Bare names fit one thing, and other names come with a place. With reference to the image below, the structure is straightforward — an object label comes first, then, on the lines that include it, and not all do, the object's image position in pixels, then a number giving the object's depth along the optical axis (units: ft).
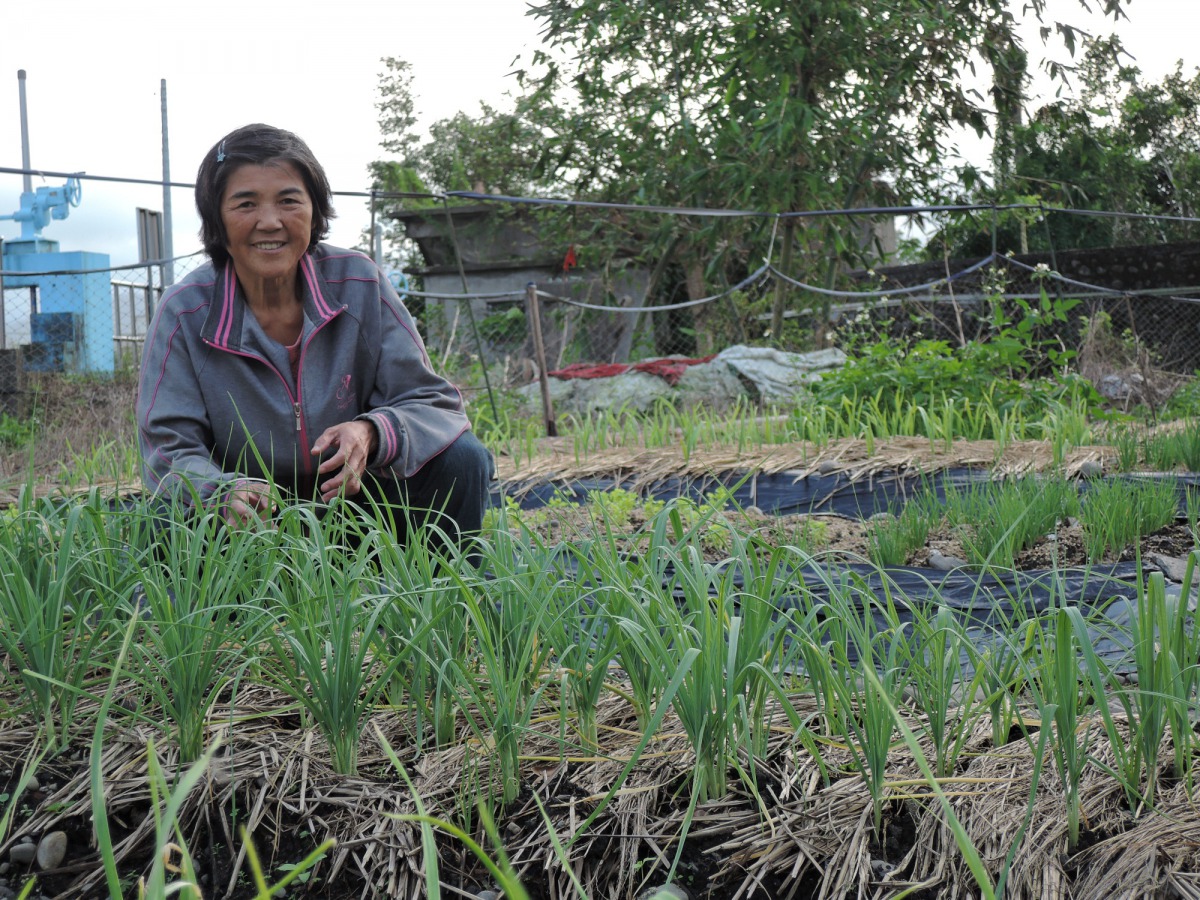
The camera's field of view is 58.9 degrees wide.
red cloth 27.04
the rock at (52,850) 4.05
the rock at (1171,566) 8.46
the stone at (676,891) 3.67
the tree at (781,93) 30.68
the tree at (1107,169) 34.09
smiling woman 7.93
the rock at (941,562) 9.16
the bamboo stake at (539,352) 21.40
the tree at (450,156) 43.47
